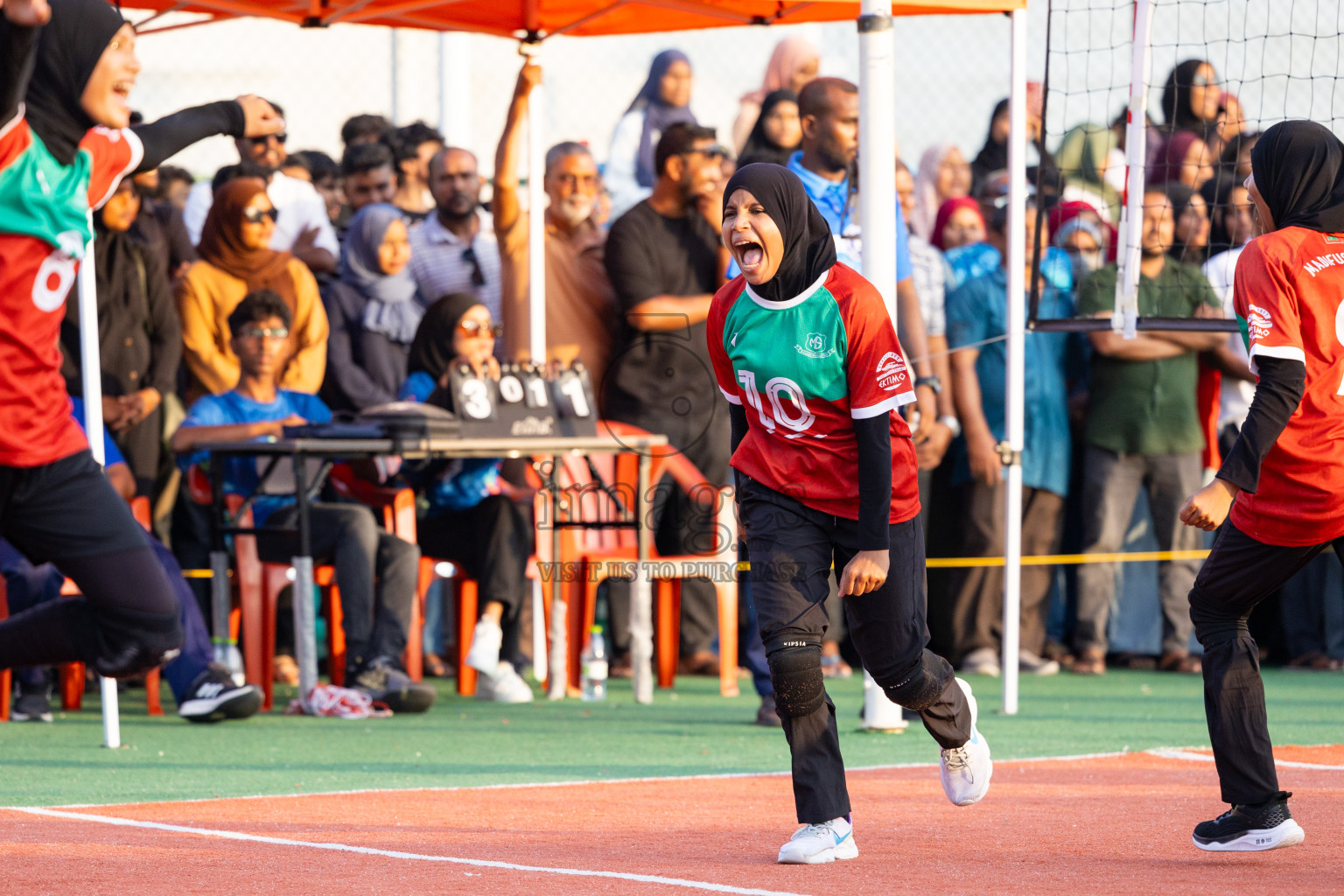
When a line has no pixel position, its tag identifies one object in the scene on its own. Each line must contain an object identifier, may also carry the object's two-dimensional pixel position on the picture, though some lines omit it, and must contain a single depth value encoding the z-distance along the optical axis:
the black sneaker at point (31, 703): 18.17
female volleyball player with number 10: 10.80
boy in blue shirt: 18.81
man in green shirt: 22.83
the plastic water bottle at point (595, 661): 19.92
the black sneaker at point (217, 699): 17.55
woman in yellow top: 20.75
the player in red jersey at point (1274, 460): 10.17
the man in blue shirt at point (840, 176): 17.44
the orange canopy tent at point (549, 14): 19.53
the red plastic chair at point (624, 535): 20.30
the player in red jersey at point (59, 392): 9.71
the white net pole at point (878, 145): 16.66
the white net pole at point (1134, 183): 16.06
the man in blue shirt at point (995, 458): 22.20
